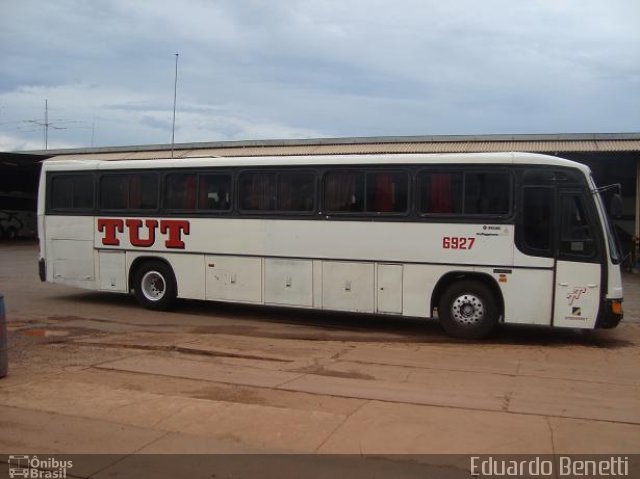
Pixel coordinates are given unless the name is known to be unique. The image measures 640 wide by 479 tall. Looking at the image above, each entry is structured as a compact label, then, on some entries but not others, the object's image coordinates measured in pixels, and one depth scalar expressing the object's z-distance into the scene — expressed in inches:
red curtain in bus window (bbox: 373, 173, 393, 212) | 414.9
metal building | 929.5
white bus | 378.3
